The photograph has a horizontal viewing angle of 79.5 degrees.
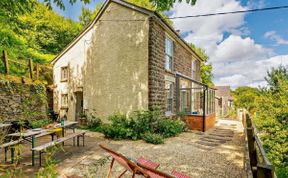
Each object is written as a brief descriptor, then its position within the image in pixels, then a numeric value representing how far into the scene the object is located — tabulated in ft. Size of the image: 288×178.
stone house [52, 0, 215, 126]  28.84
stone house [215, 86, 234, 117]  91.23
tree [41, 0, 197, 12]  16.51
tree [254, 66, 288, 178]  26.96
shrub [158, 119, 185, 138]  27.76
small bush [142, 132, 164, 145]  23.52
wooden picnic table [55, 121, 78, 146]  20.22
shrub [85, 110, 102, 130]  34.81
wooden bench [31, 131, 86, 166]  13.63
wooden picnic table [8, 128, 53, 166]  15.32
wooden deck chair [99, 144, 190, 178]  6.49
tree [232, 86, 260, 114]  114.53
